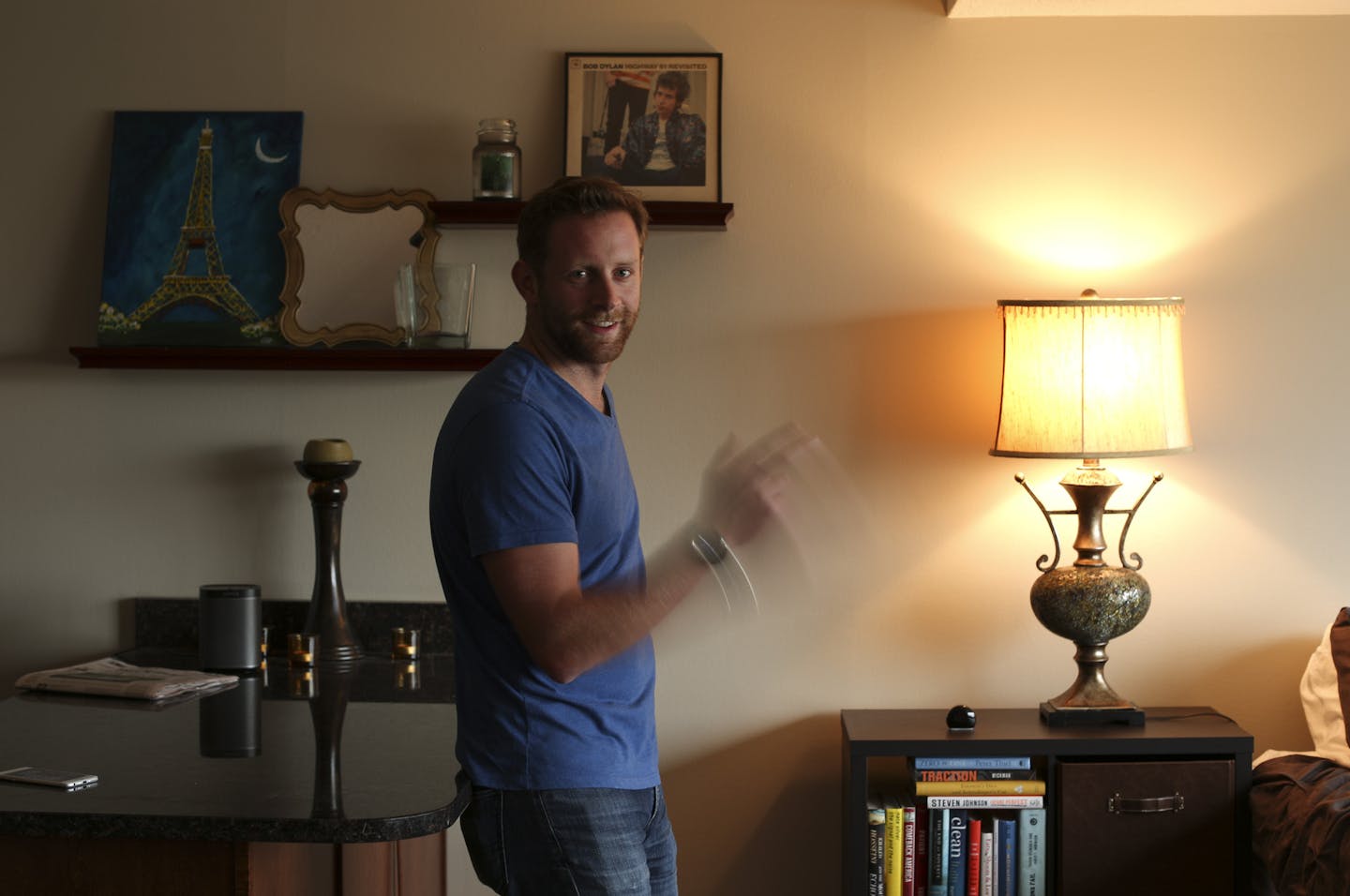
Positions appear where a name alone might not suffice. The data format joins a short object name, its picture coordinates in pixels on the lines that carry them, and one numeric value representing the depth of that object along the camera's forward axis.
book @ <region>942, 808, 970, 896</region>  2.67
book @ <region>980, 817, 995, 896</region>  2.66
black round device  2.71
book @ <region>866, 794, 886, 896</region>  2.66
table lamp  2.68
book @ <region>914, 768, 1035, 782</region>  2.64
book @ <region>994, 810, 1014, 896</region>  2.65
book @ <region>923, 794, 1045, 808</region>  2.63
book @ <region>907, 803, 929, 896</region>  2.68
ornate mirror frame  2.98
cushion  2.68
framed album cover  2.95
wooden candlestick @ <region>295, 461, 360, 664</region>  2.89
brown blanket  2.35
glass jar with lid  2.88
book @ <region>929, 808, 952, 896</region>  2.66
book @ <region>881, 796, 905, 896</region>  2.66
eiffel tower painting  3.00
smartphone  1.84
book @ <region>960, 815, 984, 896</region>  2.65
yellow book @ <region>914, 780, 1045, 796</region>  2.63
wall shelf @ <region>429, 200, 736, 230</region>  2.84
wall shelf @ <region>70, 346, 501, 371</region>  2.86
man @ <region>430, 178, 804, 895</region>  1.66
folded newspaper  2.50
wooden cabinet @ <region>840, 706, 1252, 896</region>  2.62
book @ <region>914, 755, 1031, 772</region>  2.64
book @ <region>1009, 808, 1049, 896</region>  2.65
